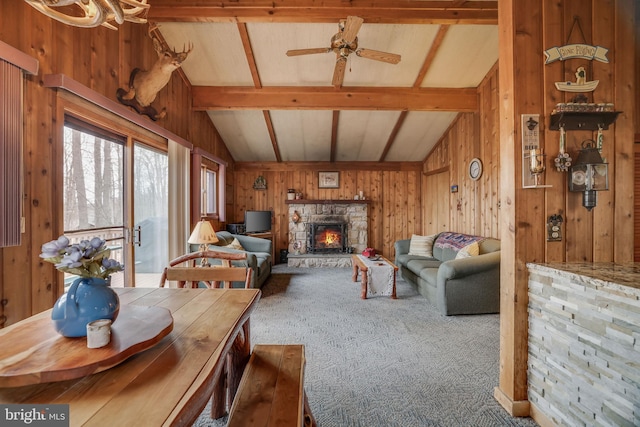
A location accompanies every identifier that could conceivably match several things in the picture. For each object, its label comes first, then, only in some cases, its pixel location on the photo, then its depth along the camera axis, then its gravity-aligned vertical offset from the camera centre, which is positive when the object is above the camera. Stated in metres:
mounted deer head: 2.69 +1.38
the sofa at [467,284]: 3.09 -0.83
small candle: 0.87 -0.38
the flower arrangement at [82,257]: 0.93 -0.15
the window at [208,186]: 4.23 +0.52
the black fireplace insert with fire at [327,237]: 6.36 -0.56
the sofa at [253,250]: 3.77 -0.64
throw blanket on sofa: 4.08 -0.45
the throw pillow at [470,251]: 3.59 -0.51
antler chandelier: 1.22 +0.98
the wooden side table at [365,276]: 3.70 -0.86
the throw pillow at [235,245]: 4.42 -0.52
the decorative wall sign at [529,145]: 1.64 +0.40
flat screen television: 6.12 -0.18
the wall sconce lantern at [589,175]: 1.58 +0.22
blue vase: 0.93 -0.32
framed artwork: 6.66 +0.82
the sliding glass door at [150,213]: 3.26 +0.01
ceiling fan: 2.40 +1.62
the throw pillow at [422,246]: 4.88 -0.60
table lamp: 2.95 -0.23
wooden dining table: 0.65 -0.47
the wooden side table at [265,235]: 5.97 -0.48
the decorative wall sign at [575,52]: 1.66 +0.96
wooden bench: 1.04 -0.78
